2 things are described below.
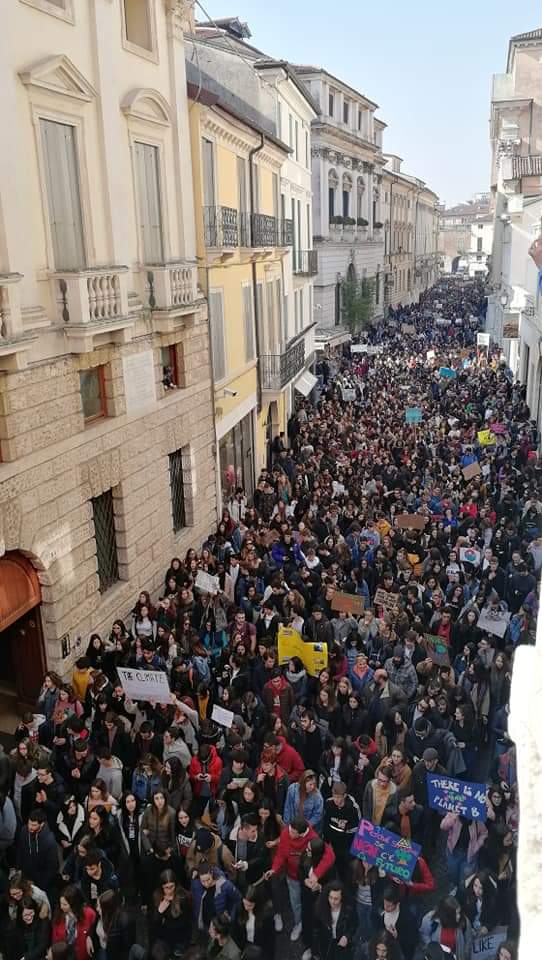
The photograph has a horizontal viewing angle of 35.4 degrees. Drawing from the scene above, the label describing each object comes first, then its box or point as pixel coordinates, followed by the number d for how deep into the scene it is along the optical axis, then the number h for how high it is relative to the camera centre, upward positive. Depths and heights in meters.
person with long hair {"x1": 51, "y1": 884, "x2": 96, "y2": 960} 6.92 -5.35
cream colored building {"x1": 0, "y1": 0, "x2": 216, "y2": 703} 10.98 -1.07
